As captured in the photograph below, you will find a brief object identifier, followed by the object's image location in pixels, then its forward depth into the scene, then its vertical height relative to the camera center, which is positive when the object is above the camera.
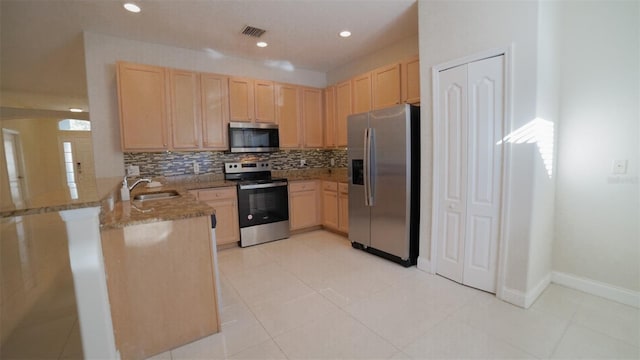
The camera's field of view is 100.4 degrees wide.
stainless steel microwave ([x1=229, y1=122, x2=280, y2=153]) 3.78 +0.37
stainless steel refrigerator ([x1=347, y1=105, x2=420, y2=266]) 2.85 -0.23
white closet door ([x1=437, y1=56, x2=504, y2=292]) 2.20 -0.12
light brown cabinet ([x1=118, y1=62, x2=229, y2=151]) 3.18 +0.72
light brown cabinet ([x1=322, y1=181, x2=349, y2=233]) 3.91 -0.69
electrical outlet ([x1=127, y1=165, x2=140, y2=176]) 3.44 -0.06
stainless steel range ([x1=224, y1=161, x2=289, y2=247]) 3.67 -0.60
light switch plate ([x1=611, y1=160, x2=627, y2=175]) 2.10 -0.12
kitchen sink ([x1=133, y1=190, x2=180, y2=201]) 2.58 -0.30
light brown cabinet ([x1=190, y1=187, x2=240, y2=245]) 3.47 -0.65
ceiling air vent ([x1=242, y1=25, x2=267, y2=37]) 3.10 +1.56
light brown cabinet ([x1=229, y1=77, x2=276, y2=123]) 3.80 +0.92
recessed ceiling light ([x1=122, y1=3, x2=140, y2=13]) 2.55 +1.54
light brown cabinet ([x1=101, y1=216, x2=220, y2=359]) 1.59 -0.76
